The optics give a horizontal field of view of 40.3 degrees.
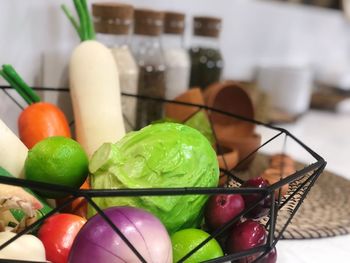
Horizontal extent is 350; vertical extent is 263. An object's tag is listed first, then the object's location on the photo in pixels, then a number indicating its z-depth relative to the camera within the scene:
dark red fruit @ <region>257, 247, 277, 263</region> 0.38
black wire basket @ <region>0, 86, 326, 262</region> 0.28
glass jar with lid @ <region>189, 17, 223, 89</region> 0.89
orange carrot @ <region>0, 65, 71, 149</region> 0.52
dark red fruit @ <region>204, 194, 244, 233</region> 0.39
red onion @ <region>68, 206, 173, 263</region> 0.31
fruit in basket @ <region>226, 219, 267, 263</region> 0.38
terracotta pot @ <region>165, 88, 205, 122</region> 0.71
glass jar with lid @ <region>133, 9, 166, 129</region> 0.74
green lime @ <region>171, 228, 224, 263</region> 0.36
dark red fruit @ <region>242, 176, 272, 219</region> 0.40
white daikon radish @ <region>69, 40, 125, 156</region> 0.57
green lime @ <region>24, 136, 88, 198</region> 0.39
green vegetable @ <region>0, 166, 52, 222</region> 0.39
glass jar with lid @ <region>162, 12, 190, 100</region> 0.82
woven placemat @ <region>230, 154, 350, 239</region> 0.56
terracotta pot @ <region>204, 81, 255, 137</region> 0.80
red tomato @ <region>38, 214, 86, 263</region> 0.36
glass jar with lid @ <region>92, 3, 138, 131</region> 0.67
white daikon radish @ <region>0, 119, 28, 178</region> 0.44
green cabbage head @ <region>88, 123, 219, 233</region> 0.37
